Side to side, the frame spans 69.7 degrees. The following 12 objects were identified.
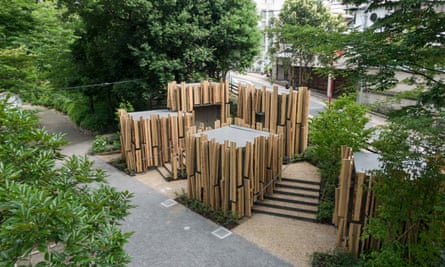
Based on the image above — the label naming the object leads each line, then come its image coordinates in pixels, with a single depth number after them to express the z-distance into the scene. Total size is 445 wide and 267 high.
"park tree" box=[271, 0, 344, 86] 28.30
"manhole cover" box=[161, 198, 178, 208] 12.43
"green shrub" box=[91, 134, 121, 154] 18.47
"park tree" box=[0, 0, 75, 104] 13.03
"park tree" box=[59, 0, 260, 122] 18.02
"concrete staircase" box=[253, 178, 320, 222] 11.53
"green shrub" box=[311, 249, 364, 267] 8.48
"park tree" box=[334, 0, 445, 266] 6.27
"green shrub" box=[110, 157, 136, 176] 15.52
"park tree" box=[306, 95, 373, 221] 11.39
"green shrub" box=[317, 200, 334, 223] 10.96
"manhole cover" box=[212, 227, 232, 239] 10.22
